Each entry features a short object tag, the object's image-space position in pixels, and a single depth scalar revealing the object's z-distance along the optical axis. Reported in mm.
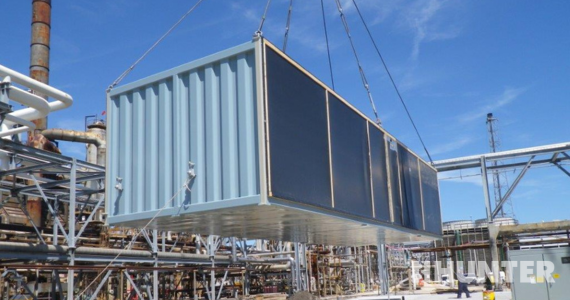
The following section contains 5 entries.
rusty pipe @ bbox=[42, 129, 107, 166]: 36594
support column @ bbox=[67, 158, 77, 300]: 14984
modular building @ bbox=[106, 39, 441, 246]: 8336
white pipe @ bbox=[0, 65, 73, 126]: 13117
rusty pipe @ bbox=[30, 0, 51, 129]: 32344
